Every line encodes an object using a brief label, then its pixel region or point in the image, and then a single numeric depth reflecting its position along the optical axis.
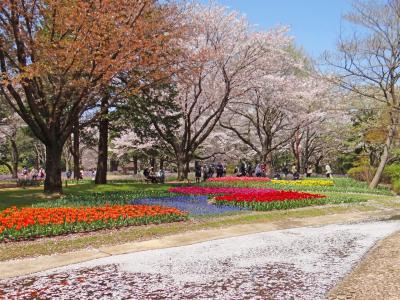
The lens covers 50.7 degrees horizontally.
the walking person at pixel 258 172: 36.75
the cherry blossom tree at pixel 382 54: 23.09
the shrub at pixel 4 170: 65.56
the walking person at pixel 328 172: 40.19
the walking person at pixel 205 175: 35.12
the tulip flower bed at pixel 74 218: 10.32
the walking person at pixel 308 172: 41.83
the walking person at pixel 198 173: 32.55
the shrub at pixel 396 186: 27.44
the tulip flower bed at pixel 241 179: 29.03
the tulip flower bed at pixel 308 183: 28.05
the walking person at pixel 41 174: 43.22
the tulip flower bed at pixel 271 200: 15.92
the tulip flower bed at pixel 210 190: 19.83
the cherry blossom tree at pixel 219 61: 29.33
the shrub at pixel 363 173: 33.56
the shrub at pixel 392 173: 30.65
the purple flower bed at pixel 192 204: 14.62
